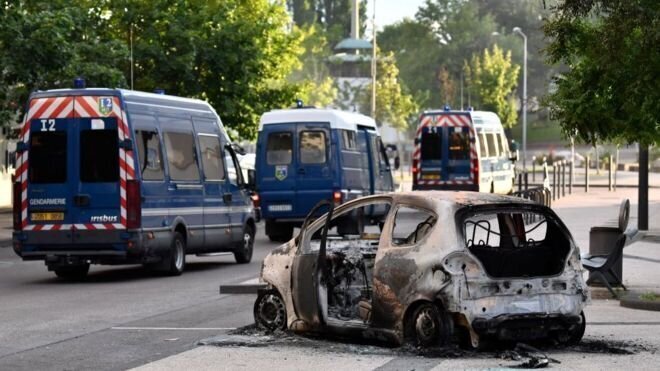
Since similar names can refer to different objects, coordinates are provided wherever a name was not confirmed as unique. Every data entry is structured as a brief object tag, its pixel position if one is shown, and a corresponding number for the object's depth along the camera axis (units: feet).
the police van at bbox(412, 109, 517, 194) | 143.84
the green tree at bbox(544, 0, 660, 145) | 59.11
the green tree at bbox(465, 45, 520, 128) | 337.31
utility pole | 237.00
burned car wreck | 43.57
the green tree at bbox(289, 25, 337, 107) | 342.03
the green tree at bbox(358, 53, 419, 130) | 326.44
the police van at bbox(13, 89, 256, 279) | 72.13
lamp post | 260.58
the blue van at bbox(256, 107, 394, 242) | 101.71
